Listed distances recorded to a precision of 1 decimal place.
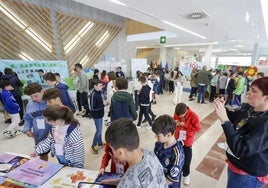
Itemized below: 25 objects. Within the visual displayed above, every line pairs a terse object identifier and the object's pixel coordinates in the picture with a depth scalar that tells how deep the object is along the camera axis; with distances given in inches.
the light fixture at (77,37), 292.8
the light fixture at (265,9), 146.3
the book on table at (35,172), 49.5
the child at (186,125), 81.0
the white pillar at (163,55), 580.6
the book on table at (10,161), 55.0
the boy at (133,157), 34.5
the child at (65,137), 59.3
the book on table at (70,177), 48.5
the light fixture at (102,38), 339.9
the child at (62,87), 111.7
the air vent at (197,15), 181.5
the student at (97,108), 120.9
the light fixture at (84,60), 318.2
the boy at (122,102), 108.4
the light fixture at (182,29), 237.7
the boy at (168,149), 52.0
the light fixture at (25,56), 240.7
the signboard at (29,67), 204.2
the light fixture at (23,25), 221.3
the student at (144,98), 157.3
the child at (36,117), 77.2
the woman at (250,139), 42.0
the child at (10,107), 144.9
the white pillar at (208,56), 469.1
